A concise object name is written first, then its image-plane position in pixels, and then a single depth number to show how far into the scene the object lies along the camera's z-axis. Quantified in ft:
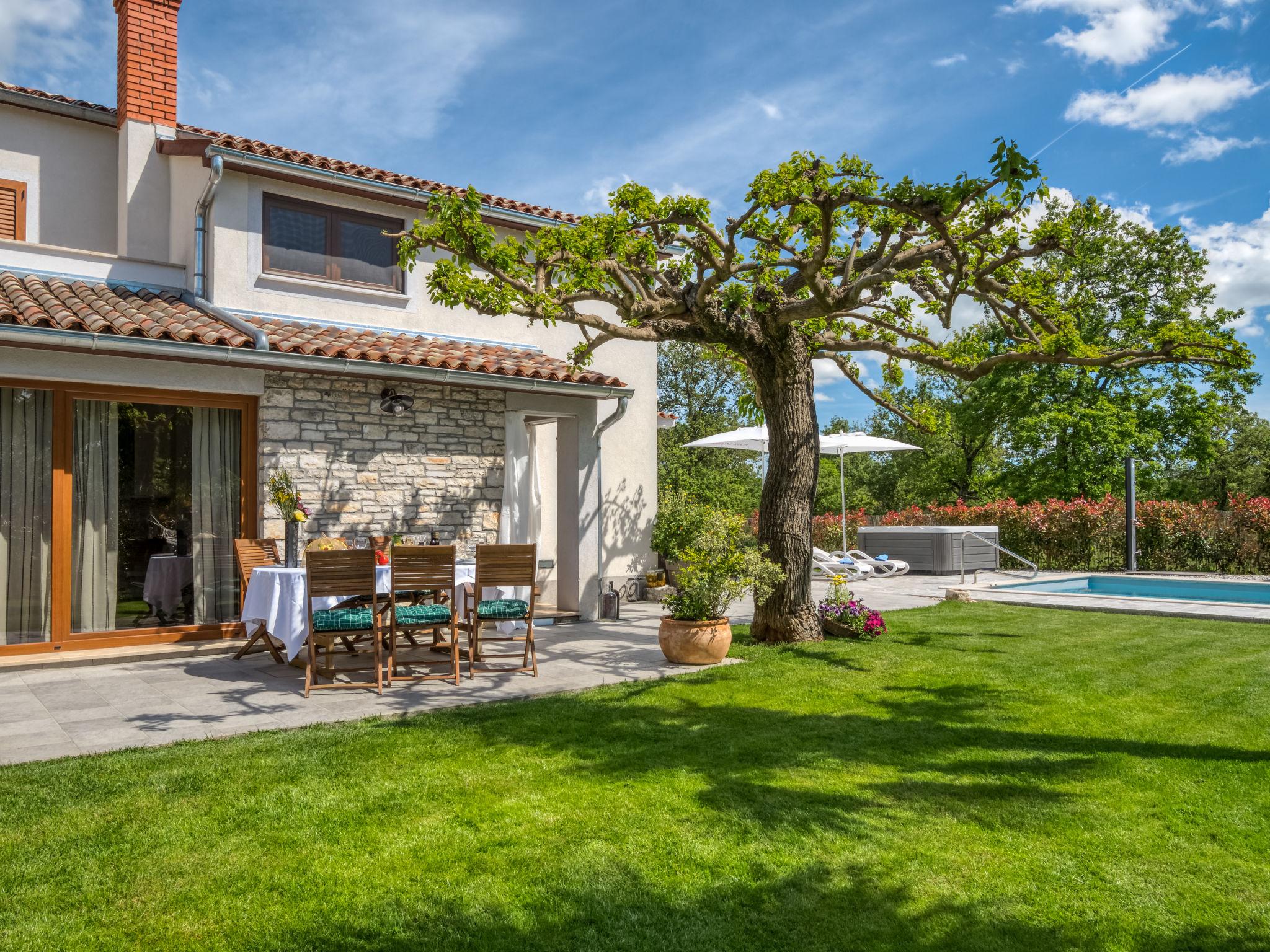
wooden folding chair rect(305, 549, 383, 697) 21.53
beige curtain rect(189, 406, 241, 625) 28.07
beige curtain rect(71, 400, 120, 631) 26.03
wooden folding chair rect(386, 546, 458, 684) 22.85
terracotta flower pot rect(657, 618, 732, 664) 25.49
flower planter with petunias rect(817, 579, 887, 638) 30.22
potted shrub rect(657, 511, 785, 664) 25.57
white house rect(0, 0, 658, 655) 25.55
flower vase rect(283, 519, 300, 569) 25.38
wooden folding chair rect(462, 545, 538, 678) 23.82
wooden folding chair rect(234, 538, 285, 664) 25.68
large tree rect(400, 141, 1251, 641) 21.99
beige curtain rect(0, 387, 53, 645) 25.02
